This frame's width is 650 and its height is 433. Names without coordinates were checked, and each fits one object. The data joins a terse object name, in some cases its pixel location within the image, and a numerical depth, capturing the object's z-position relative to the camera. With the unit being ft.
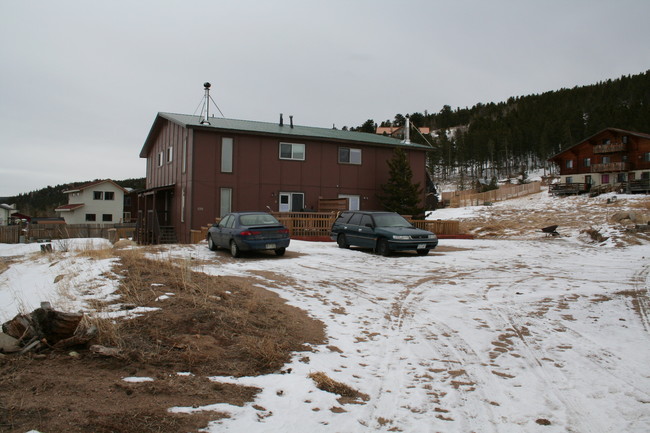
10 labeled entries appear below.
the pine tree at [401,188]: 96.63
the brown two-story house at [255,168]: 85.35
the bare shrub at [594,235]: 65.36
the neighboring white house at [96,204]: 212.23
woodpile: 15.56
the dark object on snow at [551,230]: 81.80
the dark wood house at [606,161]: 195.55
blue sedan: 46.39
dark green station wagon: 49.37
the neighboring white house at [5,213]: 259.10
